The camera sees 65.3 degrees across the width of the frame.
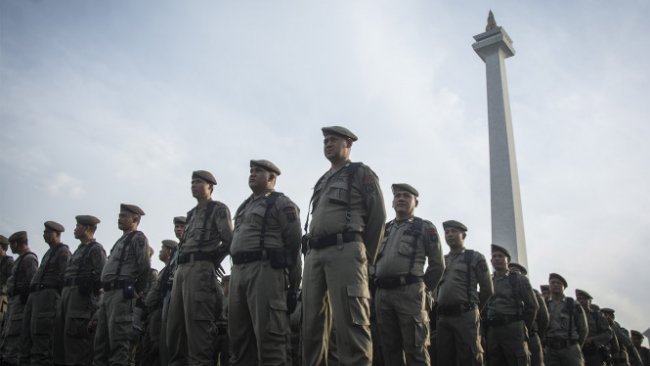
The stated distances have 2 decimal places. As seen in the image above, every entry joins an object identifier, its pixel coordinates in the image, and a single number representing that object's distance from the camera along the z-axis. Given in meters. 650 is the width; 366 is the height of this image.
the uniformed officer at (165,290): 6.47
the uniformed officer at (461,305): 6.94
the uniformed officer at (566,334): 10.16
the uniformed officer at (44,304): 8.13
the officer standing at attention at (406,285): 5.88
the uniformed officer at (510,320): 8.23
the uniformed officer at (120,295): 6.89
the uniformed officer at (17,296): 8.56
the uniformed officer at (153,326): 7.50
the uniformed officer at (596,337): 12.10
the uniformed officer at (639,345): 18.25
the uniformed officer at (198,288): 5.55
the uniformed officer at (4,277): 11.05
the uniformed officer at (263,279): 4.99
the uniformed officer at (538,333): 9.34
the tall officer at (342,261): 4.27
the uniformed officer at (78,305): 7.56
